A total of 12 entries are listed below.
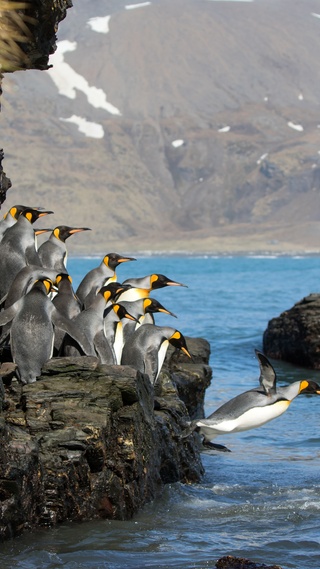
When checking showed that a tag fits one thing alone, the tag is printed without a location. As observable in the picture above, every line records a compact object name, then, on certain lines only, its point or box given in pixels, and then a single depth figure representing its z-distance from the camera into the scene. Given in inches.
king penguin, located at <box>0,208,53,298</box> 767.1
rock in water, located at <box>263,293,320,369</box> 1483.8
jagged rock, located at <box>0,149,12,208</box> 701.3
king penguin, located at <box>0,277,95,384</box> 663.1
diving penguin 729.0
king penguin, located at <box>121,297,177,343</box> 840.3
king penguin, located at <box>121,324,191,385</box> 764.0
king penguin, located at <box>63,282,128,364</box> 716.7
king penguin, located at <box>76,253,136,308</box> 882.1
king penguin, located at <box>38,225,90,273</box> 868.0
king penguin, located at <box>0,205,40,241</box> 837.8
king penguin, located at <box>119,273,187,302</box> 904.3
